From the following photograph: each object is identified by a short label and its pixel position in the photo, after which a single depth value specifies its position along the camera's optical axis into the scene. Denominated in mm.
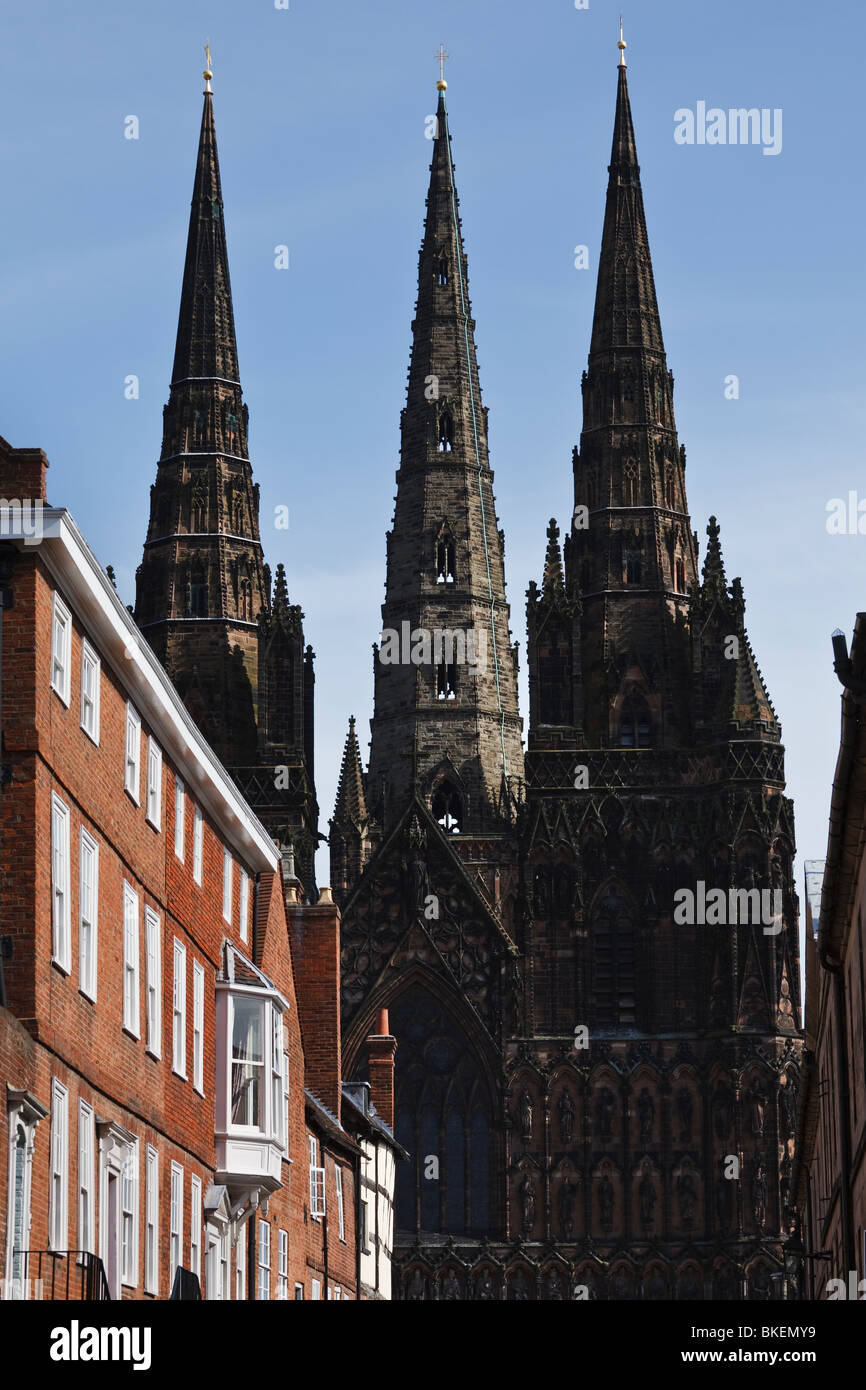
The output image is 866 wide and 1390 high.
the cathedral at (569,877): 99000
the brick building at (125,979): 28953
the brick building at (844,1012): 30438
